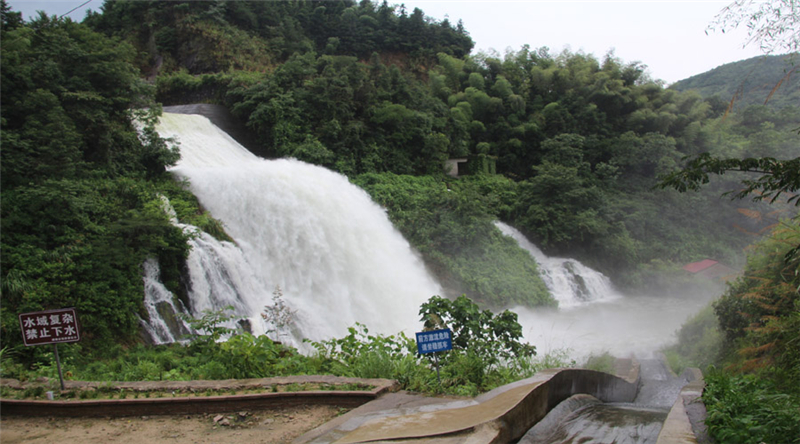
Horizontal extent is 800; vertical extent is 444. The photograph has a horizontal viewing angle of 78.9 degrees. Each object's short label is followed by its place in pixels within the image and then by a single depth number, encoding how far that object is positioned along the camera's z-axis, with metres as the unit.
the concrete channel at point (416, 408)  3.30
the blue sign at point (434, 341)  4.27
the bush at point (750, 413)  2.93
